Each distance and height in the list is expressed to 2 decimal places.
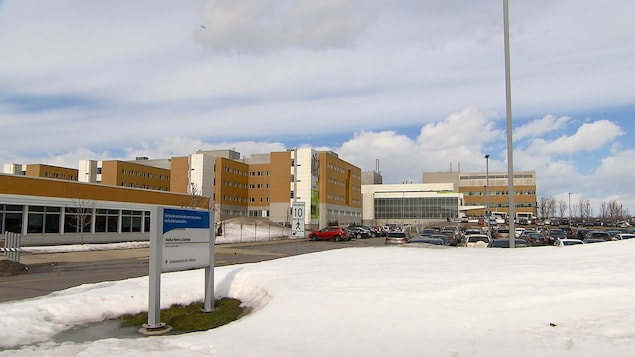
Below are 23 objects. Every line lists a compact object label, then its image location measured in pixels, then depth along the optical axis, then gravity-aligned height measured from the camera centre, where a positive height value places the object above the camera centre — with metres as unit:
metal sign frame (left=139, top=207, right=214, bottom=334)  8.48 -0.54
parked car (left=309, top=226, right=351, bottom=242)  51.69 -1.56
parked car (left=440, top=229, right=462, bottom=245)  40.11 -1.32
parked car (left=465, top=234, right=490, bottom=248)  25.31 -1.09
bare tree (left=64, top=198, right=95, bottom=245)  39.03 +0.15
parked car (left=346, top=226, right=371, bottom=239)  58.55 -1.56
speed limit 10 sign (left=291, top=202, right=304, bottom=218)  19.48 +0.30
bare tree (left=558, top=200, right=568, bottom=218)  143.75 +3.11
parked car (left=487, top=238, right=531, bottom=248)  23.09 -1.04
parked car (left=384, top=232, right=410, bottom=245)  32.05 -1.18
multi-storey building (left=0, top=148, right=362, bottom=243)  92.94 +7.38
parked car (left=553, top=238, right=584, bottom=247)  24.01 -1.01
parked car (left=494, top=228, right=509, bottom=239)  41.84 -1.13
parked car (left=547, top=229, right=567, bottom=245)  43.50 -1.18
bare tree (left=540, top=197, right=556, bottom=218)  130.24 +3.45
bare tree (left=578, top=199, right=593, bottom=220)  140.62 +3.09
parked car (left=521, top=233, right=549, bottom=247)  34.94 -1.29
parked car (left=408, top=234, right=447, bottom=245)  25.06 -1.05
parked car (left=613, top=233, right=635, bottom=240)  33.72 -0.96
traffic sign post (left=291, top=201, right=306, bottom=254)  19.33 +0.00
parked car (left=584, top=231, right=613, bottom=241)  34.06 -0.95
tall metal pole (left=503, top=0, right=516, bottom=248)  16.09 +3.25
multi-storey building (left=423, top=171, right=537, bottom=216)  130.25 +7.53
